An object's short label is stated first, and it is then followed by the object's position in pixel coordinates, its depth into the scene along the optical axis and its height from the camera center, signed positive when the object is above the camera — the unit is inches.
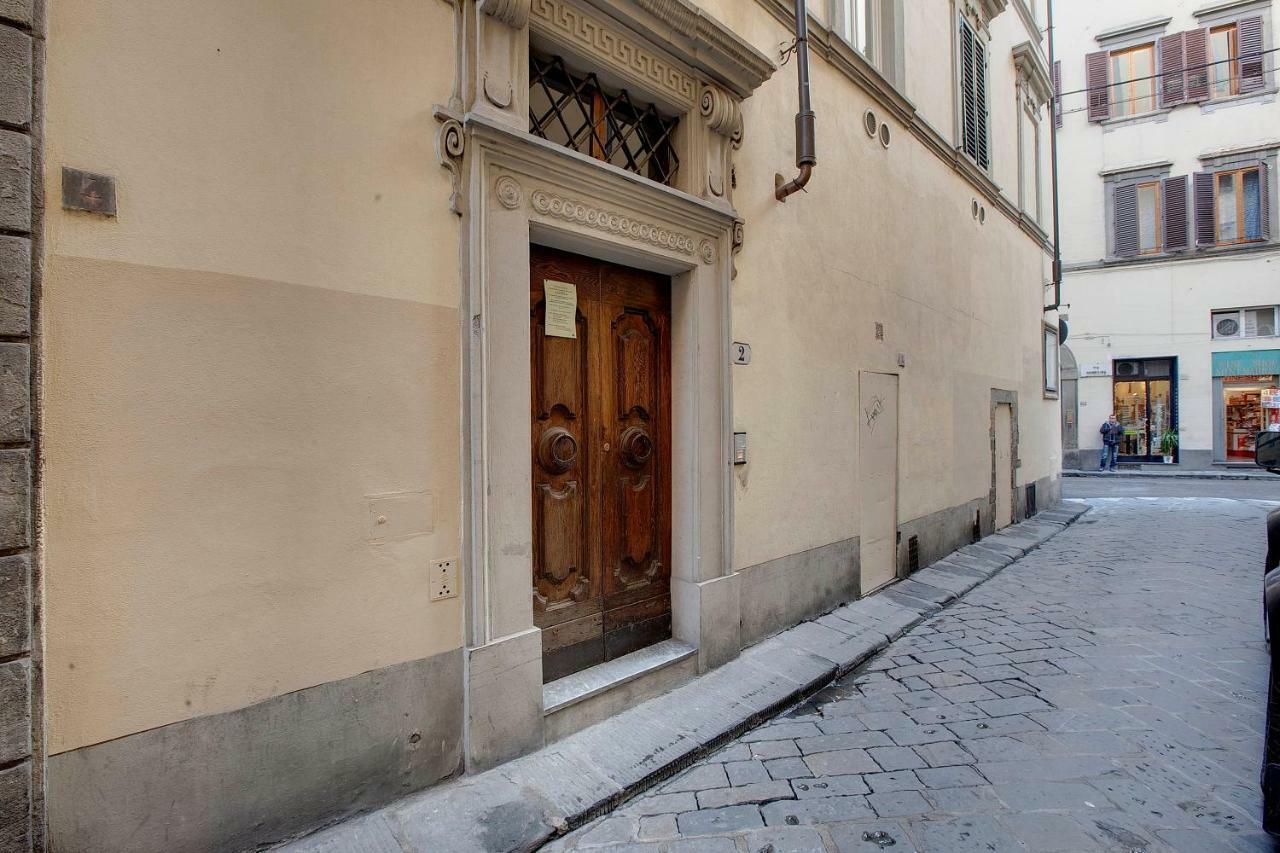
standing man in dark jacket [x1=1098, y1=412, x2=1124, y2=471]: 738.8 -16.3
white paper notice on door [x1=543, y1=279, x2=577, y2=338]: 143.1 +28.0
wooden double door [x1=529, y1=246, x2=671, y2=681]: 142.9 -6.5
